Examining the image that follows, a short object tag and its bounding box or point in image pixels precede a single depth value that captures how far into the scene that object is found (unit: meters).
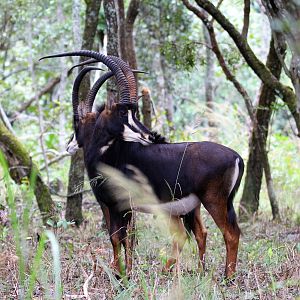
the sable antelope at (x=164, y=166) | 12.34
